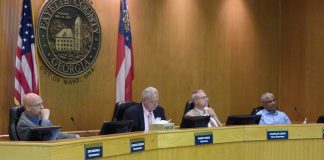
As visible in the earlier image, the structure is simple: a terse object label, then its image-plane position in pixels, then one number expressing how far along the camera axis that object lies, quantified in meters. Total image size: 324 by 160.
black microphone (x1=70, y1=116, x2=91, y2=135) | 7.06
